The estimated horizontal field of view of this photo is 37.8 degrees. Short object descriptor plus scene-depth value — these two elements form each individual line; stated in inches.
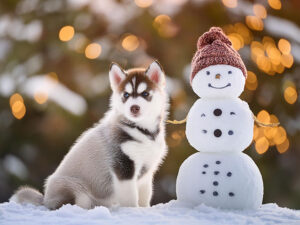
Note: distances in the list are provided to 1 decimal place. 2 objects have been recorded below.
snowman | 103.4
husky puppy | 108.2
